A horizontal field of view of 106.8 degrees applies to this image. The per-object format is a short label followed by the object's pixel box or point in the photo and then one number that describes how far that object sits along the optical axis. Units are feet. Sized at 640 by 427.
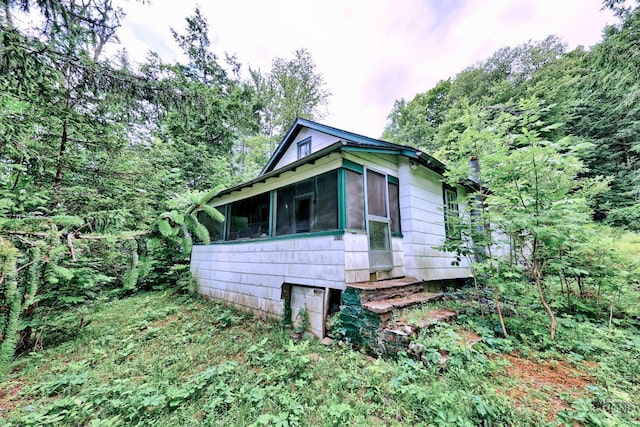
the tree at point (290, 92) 51.31
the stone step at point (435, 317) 11.84
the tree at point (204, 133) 29.83
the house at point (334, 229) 14.23
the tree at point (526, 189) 10.98
